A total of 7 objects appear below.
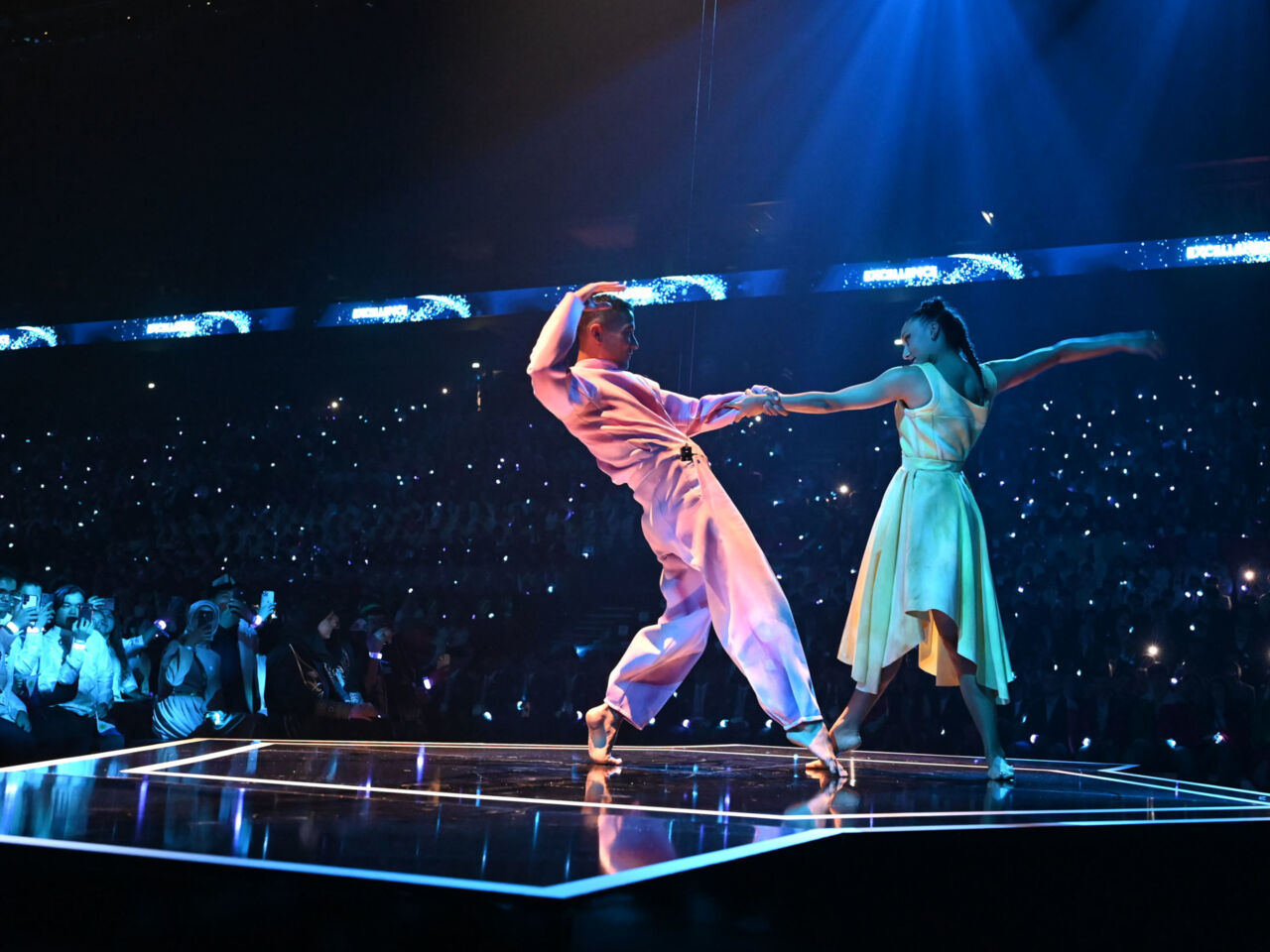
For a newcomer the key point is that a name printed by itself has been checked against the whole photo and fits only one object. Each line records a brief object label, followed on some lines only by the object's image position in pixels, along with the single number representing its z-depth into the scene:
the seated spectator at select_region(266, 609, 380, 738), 6.02
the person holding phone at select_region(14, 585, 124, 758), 6.64
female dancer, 3.40
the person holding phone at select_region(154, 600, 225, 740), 6.00
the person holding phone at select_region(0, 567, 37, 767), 5.86
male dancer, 3.35
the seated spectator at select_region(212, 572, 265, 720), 6.45
